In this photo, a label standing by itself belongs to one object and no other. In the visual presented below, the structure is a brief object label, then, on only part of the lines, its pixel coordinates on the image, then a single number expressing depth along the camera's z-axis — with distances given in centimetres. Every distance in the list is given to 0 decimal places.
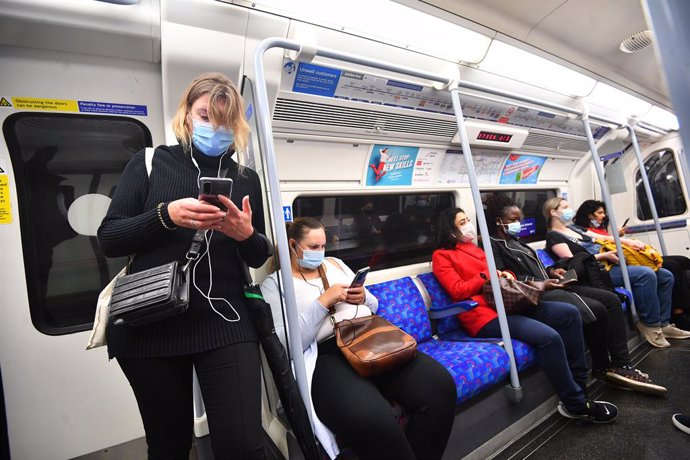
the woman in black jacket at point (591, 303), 257
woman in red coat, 220
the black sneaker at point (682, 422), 206
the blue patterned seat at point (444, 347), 196
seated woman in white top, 137
